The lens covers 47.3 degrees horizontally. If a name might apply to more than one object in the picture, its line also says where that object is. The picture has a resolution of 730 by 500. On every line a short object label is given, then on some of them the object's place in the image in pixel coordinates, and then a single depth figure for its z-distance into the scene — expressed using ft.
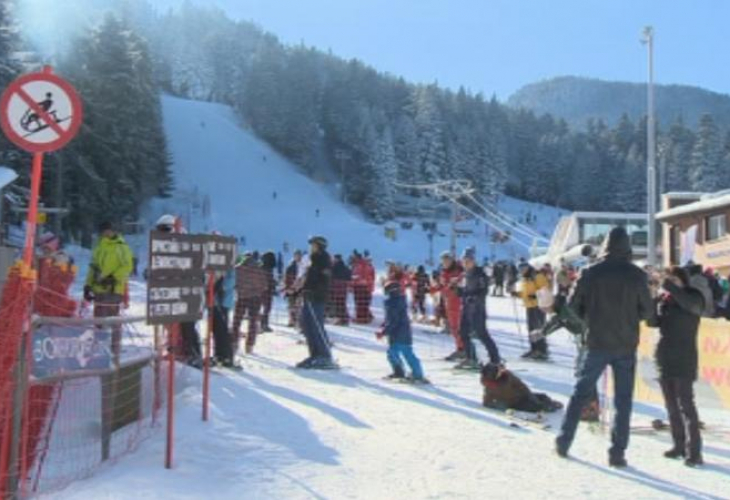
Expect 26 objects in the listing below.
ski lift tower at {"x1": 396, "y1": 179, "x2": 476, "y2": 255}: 140.97
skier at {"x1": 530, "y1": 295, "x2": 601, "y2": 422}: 24.11
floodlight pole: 90.22
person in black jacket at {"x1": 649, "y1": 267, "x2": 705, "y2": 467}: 21.02
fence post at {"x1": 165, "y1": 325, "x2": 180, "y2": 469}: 18.94
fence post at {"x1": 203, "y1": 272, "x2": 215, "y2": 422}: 24.16
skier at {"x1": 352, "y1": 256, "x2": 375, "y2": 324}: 64.59
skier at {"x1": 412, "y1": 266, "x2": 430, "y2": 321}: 69.05
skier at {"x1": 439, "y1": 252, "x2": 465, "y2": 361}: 45.78
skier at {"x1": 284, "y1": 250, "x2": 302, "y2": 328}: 57.53
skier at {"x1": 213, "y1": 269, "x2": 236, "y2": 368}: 36.19
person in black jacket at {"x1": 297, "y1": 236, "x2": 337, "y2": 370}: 36.86
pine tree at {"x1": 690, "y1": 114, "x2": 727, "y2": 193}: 319.06
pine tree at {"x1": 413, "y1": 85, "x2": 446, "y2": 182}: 351.46
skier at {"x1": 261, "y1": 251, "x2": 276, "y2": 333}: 49.14
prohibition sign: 16.63
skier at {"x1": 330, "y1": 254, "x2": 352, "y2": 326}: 61.36
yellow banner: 26.11
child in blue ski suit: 33.94
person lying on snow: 28.12
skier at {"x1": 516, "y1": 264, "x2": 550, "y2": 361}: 46.73
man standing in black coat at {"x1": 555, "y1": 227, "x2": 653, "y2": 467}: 20.39
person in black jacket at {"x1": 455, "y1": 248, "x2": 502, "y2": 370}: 37.70
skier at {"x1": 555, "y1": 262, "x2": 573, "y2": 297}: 43.16
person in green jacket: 31.91
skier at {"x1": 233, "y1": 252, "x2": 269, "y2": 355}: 42.34
